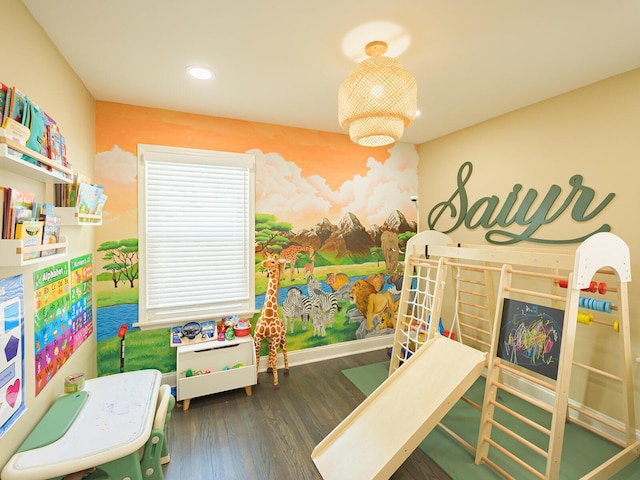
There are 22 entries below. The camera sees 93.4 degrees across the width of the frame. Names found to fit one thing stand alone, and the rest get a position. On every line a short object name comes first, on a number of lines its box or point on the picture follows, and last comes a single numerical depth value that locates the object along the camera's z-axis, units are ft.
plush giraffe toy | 9.43
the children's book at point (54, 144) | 4.81
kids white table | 4.03
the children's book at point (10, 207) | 3.75
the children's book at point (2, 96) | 3.68
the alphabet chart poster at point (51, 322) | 5.02
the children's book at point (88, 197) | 5.83
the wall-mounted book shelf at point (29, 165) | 3.42
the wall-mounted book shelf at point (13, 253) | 3.67
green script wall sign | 7.47
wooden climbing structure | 5.36
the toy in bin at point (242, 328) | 9.20
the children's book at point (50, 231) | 4.44
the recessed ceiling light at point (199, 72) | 6.52
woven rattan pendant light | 5.07
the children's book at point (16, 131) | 3.55
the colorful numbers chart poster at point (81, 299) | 6.56
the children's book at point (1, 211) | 3.74
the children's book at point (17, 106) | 3.80
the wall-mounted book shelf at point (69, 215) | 5.61
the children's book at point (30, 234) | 3.85
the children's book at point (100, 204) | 6.64
